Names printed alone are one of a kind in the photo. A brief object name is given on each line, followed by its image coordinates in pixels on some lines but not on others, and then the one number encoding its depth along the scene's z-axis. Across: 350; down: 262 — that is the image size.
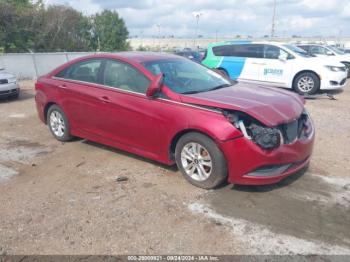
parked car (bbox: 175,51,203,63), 20.82
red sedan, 3.75
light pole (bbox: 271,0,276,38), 39.84
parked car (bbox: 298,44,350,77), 15.88
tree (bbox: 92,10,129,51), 46.07
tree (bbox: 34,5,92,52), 25.56
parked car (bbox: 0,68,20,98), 10.07
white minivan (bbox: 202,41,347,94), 10.46
